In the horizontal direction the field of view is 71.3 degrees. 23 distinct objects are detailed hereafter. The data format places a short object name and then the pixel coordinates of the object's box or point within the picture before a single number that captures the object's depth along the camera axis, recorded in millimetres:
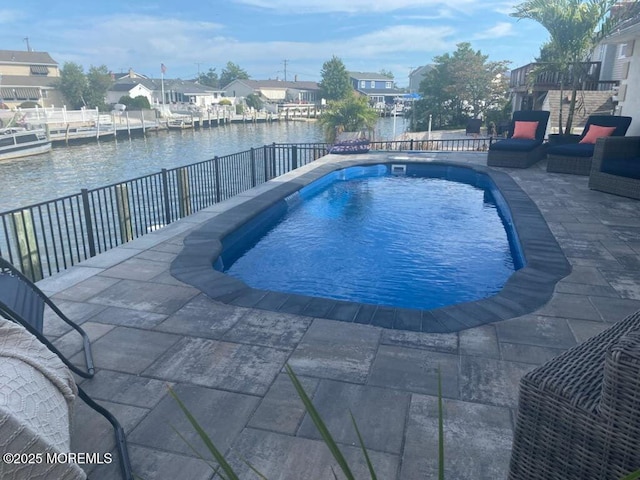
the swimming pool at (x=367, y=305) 3660
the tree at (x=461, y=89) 29953
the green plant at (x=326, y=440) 864
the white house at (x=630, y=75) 9336
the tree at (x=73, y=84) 49688
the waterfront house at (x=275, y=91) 76688
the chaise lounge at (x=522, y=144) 10500
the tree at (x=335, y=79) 73125
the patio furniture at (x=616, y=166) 7219
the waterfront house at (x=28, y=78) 48250
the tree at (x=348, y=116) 20406
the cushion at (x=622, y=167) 7086
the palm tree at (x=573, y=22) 11000
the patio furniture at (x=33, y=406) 1620
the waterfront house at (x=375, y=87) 85125
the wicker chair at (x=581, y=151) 9125
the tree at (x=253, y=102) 69500
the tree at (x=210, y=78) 96062
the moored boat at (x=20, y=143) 27905
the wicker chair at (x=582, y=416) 1286
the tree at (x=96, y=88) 51156
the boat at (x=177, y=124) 48438
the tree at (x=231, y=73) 94062
